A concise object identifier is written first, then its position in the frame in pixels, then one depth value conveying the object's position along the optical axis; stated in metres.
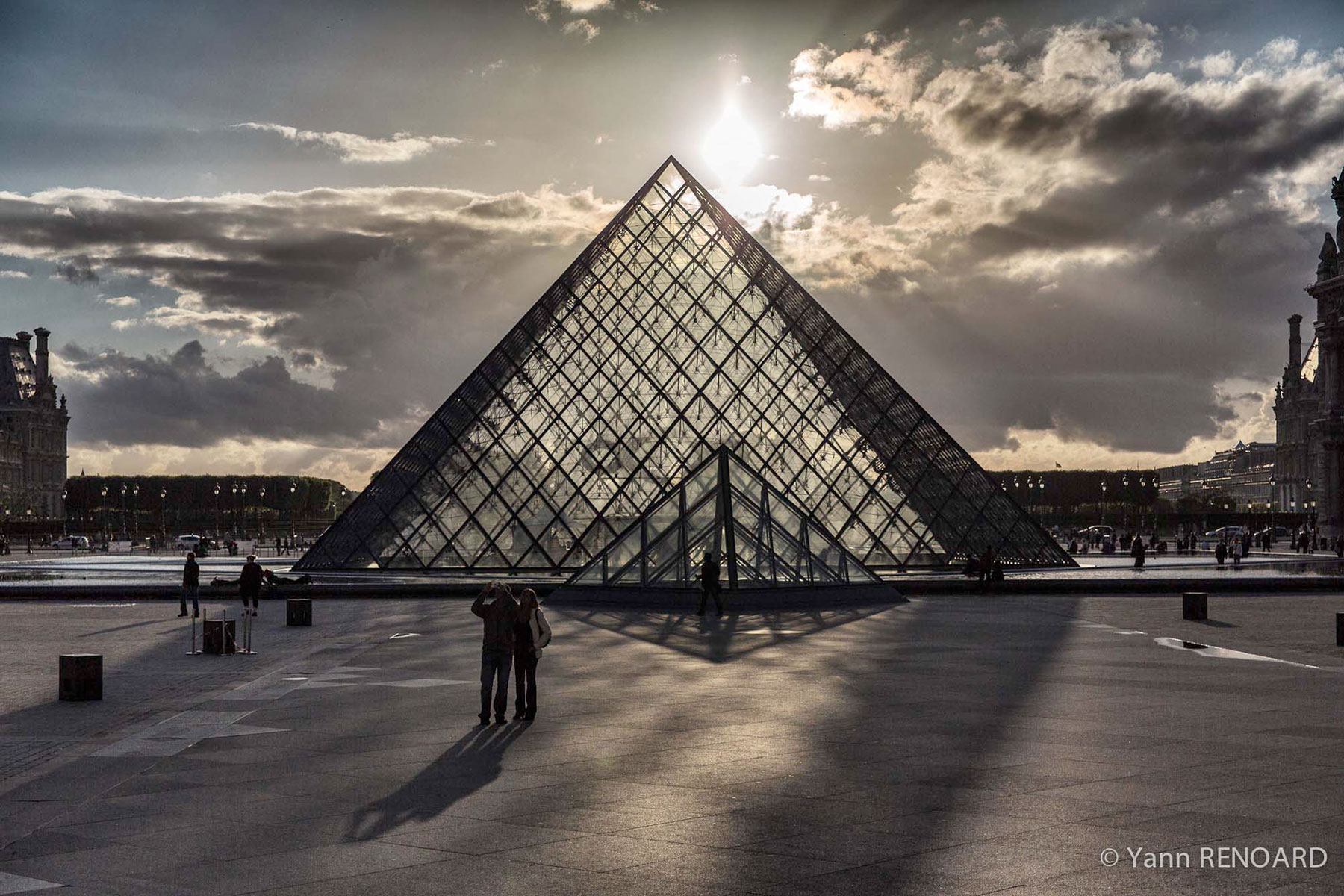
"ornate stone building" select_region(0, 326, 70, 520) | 149.25
